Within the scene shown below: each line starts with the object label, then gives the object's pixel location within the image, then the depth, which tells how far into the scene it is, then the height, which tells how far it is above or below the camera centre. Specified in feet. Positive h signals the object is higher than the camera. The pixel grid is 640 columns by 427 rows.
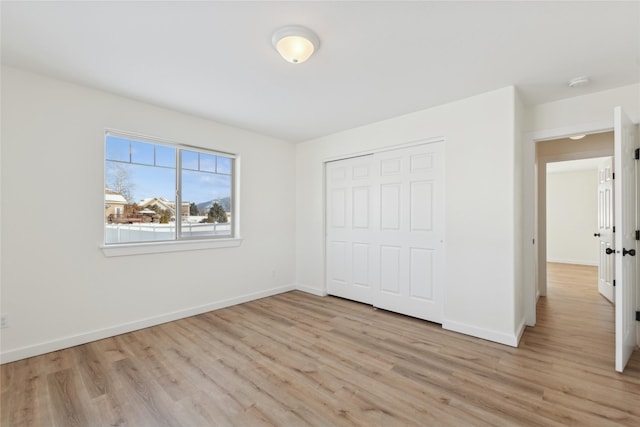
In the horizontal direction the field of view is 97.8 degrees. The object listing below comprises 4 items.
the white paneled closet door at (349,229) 13.43 -0.76
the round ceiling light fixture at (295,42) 6.35 +4.05
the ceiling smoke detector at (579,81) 8.43 +4.07
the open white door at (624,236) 7.35 -0.62
